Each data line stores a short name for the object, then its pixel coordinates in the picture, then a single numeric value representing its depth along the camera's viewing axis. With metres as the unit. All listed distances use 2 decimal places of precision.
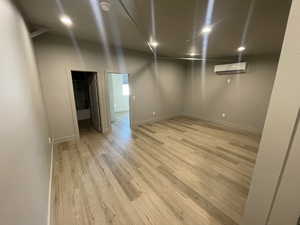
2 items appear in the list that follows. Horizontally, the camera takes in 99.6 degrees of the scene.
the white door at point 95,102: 3.79
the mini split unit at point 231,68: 4.04
